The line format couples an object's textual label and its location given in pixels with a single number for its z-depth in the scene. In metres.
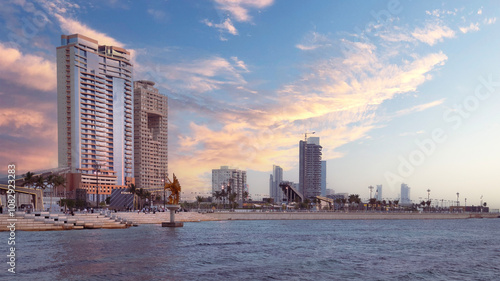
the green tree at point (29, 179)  131.12
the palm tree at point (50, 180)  133.75
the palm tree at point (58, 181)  135.05
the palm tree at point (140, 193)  178.90
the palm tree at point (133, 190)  169.34
